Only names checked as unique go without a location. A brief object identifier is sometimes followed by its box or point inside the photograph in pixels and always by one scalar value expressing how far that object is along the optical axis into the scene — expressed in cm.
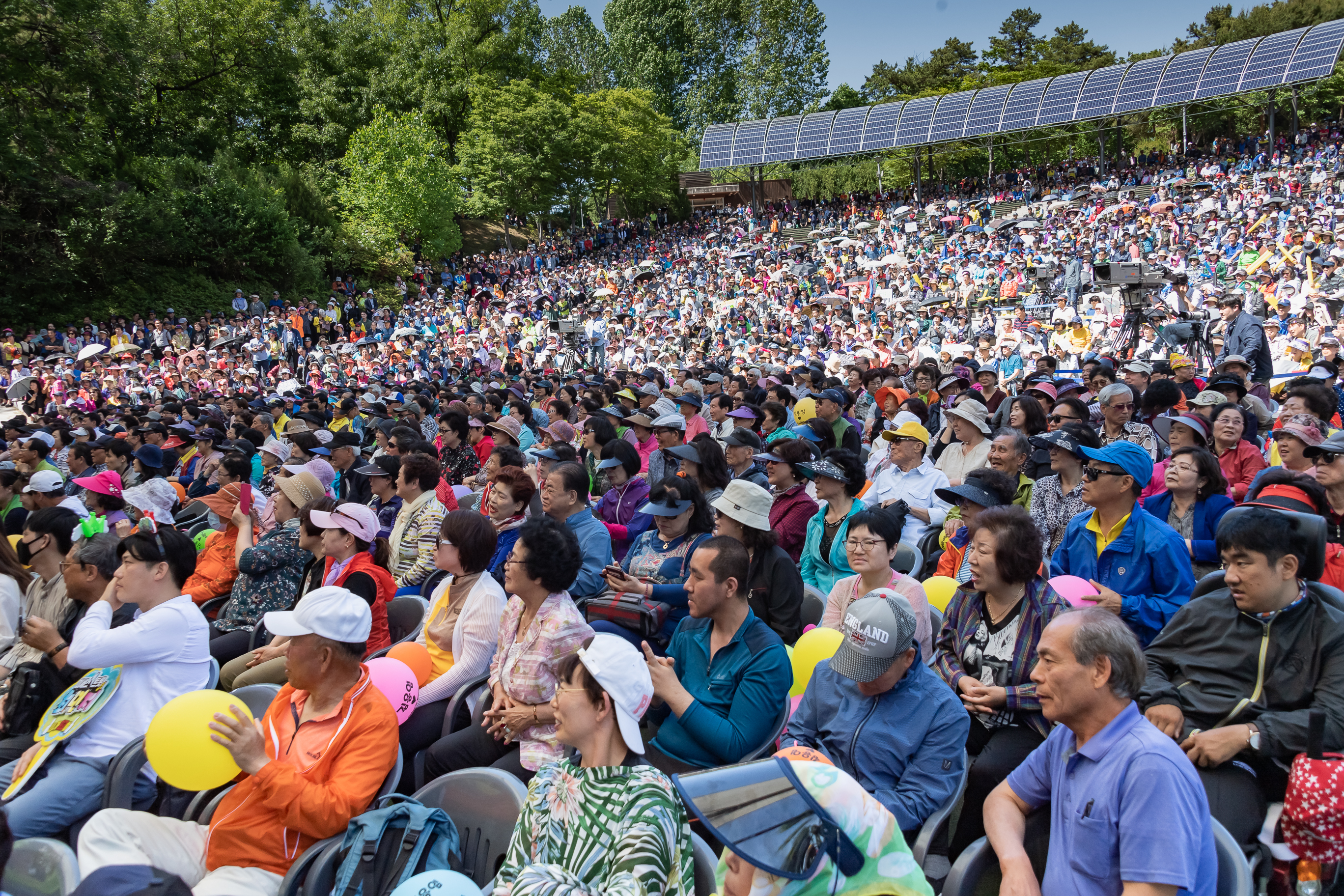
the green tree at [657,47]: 5628
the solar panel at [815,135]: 3510
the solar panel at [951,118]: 3319
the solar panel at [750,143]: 3622
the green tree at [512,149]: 4062
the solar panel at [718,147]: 3678
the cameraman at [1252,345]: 888
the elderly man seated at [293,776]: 265
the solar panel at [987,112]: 3259
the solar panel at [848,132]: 3475
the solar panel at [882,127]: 3419
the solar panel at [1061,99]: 3142
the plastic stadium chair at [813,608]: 411
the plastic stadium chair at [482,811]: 275
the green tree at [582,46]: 5844
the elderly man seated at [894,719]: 256
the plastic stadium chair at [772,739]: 295
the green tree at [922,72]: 5147
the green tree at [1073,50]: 4944
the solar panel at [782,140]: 3559
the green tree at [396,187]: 3578
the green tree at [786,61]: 5100
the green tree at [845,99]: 5166
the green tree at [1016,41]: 5275
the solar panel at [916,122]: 3369
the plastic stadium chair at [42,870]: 271
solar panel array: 2805
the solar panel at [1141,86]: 3017
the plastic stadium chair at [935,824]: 242
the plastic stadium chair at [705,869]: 232
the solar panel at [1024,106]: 3209
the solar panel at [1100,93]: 3067
